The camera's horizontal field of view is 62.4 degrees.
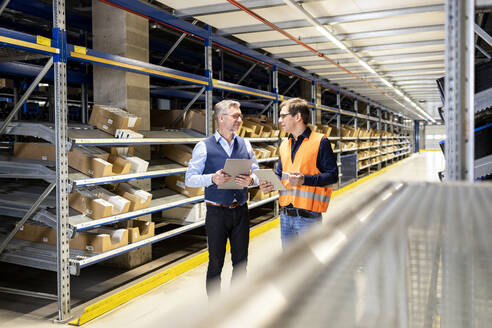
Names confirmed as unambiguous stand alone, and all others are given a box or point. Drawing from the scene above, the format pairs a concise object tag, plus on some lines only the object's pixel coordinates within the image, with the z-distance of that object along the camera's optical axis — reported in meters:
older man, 3.33
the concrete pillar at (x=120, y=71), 5.08
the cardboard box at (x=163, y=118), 6.17
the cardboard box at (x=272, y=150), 7.73
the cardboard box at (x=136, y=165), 4.53
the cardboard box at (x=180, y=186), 5.48
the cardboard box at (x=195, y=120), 5.97
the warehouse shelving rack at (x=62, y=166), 3.55
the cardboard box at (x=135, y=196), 4.47
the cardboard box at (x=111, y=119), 4.39
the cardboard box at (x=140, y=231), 4.44
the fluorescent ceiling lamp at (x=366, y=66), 8.81
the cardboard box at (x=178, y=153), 5.53
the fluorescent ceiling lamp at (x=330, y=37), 6.17
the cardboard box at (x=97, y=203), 3.98
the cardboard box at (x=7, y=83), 5.86
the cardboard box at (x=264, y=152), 7.34
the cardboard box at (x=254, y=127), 6.89
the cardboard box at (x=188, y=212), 5.45
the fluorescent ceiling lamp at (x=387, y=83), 11.61
